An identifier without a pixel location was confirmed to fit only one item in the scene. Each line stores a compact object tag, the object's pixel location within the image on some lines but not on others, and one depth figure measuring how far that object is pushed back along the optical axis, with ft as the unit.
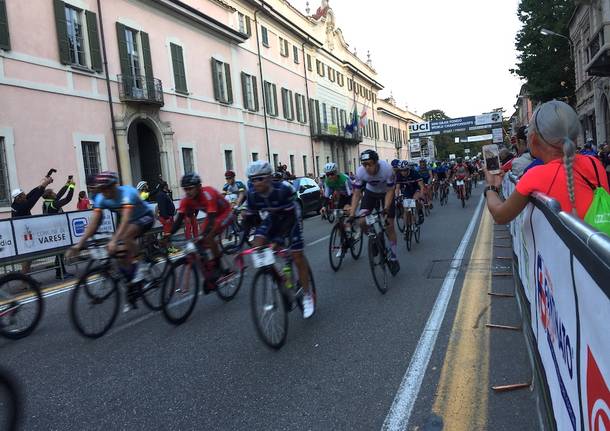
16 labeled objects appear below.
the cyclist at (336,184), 31.30
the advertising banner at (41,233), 29.63
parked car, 61.00
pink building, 46.14
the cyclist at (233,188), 42.16
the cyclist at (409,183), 35.63
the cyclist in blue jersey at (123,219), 17.44
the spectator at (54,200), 36.88
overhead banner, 177.88
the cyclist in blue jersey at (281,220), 16.74
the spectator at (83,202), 45.42
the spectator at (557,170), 8.14
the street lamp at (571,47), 116.73
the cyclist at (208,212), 19.36
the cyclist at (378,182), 23.03
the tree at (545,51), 123.85
